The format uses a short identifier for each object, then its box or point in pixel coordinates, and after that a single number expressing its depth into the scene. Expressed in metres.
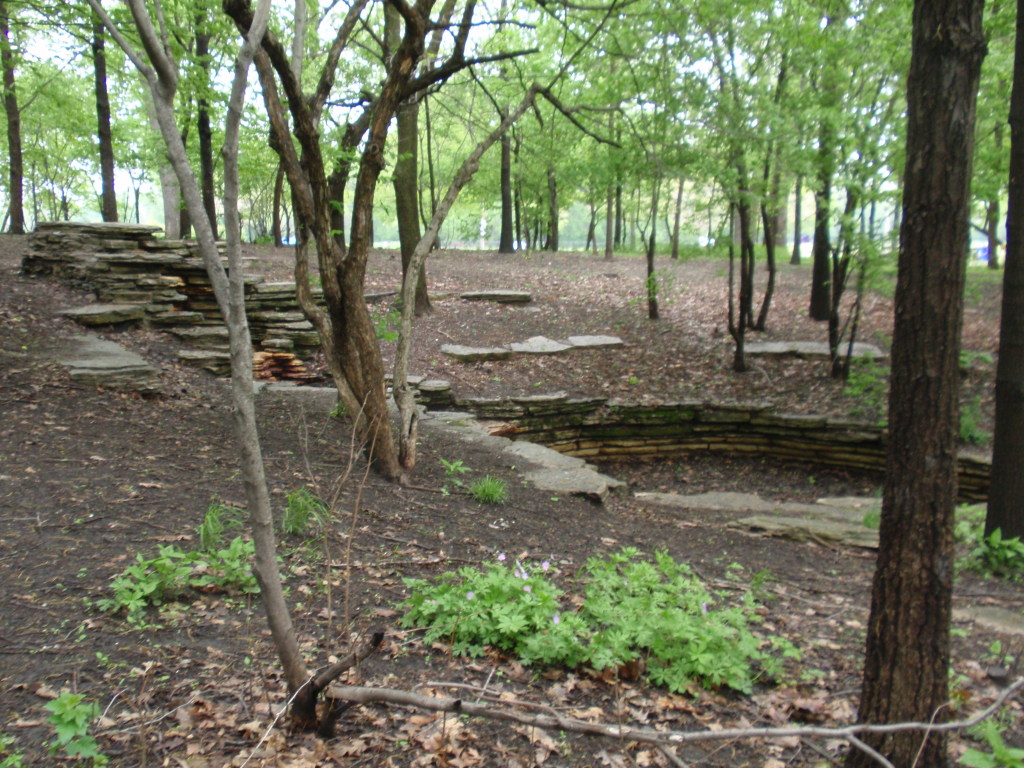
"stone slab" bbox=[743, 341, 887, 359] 10.37
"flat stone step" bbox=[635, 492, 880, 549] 5.87
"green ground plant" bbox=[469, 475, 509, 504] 5.31
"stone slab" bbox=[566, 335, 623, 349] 10.80
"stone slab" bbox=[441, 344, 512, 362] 9.77
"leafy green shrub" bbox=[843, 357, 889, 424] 8.71
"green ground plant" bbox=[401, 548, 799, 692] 3.06
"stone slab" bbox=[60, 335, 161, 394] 6.28
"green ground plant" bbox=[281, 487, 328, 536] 4.03
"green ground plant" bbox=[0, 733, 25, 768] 1.99
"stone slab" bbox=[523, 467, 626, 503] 5.97
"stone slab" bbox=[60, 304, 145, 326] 7.96
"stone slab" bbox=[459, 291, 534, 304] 12.41
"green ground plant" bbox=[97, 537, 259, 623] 2.97
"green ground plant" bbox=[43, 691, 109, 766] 1.95
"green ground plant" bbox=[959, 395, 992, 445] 7.91
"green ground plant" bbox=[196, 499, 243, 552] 3.49
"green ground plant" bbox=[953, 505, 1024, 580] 5.15
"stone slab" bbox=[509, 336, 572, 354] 10.35
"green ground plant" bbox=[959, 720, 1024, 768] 2.34
